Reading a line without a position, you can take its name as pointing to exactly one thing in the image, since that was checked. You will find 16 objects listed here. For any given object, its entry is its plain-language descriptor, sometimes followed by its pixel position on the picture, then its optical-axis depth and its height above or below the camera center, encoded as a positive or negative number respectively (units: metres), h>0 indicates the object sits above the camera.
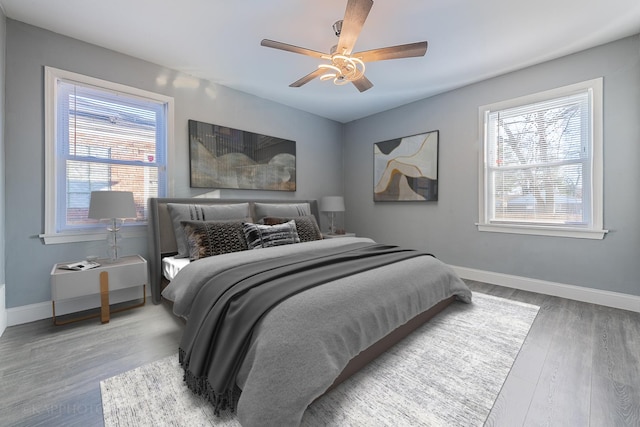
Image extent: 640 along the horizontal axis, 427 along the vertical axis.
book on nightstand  2.34 -0.47
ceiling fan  1.77 +1.20
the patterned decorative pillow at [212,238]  2.57 -0.26
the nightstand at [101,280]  2.21 -0.60
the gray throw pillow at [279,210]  3.59 +0.02
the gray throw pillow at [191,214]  2.86 -0.03
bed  1.23 -0.60
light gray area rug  1.33 -1.00
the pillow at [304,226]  3.23 -0.19
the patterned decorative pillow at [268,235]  2.80 -0.25
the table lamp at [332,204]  4.53 +0.12
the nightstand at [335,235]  3.94 -0.37
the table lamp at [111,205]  2.43 +0.06
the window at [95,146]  2.54 +0.68
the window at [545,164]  2.85 +0.55
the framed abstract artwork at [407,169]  4.02 +0.68
